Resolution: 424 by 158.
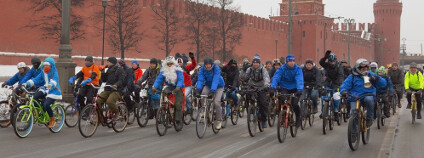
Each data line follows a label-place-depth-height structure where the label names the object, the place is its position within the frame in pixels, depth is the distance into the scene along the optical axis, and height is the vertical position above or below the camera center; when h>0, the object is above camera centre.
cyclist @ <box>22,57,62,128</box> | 9.67 -0.14
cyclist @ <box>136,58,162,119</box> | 11.20 -0.01
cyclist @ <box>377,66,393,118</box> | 11.94 -0.42
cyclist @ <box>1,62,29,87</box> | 10.56 +0.05
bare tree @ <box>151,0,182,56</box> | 37.91 +4.24
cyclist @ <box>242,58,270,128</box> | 10.15 -0.06
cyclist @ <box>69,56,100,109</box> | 11.25 -0.03
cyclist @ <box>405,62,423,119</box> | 13.01 -0.06
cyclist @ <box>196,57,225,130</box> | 9.88 -0.07
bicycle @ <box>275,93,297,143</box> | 8.85 -0.67
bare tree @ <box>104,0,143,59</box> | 33.72 +3.46
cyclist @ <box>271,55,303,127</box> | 9.66 -0.02
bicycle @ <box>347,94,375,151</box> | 7.88 -0.70
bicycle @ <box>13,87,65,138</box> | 8.91 -0.67
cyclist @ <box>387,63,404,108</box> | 14.98 +0.01
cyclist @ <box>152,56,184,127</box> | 9.99 -0.02
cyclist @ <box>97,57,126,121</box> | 9.88 -0.14
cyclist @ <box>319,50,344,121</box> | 11.61 +0.13
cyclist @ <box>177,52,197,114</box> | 11.18 -0.15
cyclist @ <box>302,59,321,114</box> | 11.05 +0.00
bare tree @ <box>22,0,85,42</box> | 30.41 +3.36
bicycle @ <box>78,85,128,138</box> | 9.20 -0.71
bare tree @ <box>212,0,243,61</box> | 42.81 +4.71
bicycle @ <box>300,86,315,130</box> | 10.77 -0.57
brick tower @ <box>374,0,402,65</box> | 109.12 +10.69
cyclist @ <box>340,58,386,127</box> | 8.64 -0.10
